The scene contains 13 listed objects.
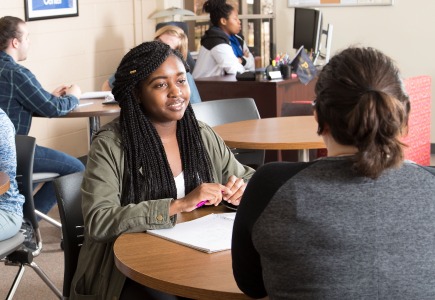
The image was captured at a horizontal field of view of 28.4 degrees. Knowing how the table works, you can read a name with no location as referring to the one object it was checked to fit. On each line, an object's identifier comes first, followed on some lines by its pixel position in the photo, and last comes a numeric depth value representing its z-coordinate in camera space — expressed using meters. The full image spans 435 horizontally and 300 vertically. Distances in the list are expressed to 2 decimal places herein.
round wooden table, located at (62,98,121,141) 5.05
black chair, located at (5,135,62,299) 3.56
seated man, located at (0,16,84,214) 4.79
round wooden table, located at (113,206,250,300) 1.84
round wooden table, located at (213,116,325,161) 3.72
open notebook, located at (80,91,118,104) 5.66
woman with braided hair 2.32
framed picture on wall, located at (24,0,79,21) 6.33
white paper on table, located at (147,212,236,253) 2.12
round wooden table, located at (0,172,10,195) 2.85
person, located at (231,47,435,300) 1.54
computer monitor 6.78
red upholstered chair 4.02
